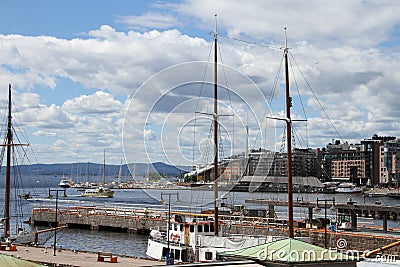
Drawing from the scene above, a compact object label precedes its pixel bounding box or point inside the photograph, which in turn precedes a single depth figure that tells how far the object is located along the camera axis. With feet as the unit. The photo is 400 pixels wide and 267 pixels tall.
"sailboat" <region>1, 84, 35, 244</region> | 226.17
